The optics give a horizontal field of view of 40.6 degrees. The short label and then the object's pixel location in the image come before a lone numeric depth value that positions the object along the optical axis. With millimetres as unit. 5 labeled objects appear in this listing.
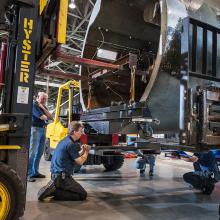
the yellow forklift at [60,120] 7529
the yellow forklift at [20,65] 3068
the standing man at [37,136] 5949
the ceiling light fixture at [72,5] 9312
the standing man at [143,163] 7200
